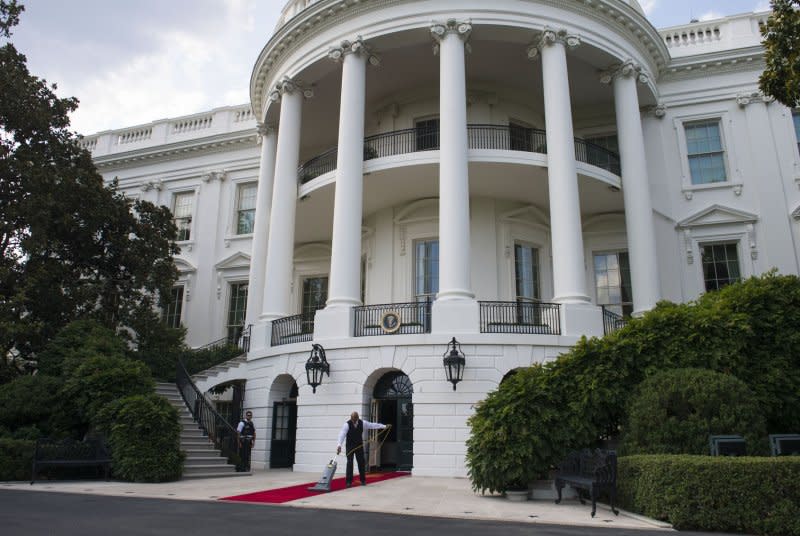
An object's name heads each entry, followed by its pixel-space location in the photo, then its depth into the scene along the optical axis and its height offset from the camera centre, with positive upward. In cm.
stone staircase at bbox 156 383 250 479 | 1416 -67
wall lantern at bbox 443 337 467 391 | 1414 +143
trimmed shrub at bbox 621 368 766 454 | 919 +27
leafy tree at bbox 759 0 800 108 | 952 +580
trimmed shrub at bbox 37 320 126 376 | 1569 +202
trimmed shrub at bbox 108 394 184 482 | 1275 -33
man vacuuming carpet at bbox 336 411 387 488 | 1219 -22
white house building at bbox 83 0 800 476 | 1542 +712
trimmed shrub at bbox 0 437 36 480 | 1256 -66
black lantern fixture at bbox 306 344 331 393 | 1527 +143
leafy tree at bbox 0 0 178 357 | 1689 +561
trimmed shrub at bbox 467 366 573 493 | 1023 -8
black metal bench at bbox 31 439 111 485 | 1255 -57
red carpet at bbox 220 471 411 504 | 1020 -112
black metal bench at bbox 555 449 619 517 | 873 -60
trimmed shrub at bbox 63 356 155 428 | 1410 +95
